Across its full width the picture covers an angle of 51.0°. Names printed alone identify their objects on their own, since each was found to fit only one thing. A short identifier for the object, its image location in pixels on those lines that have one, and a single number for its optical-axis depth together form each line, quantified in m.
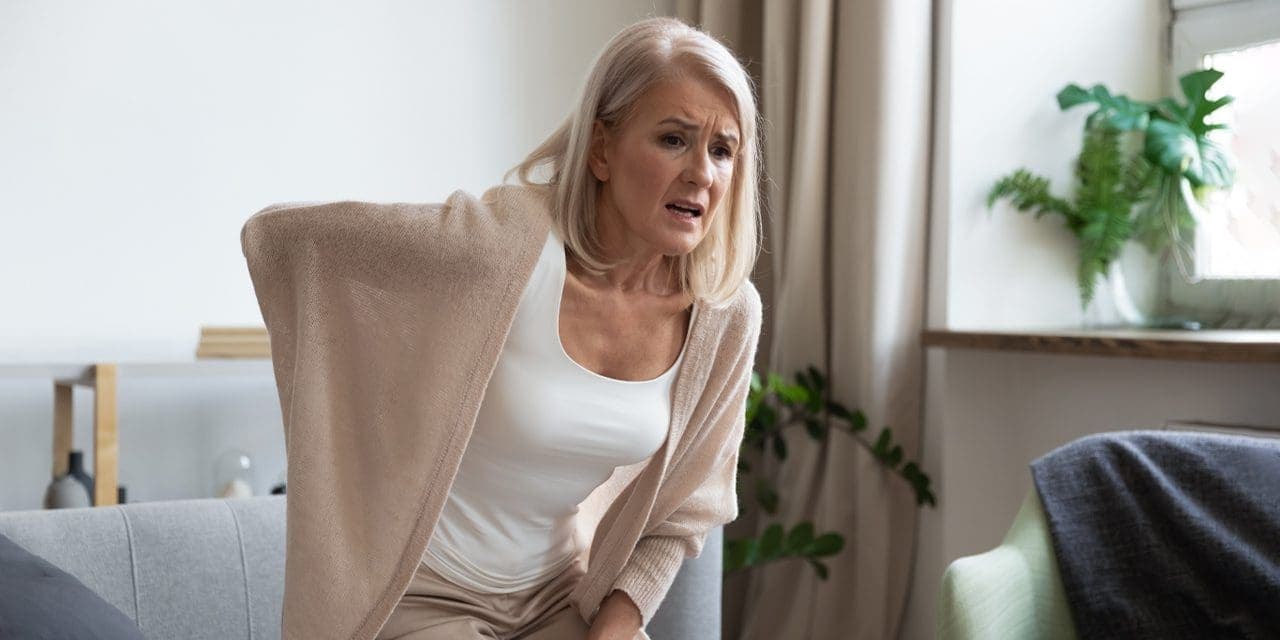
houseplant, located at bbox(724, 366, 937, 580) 2.72
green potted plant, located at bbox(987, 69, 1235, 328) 2.68
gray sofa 1.71
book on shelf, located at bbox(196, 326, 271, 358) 2.54
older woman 1.42
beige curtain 2.74
